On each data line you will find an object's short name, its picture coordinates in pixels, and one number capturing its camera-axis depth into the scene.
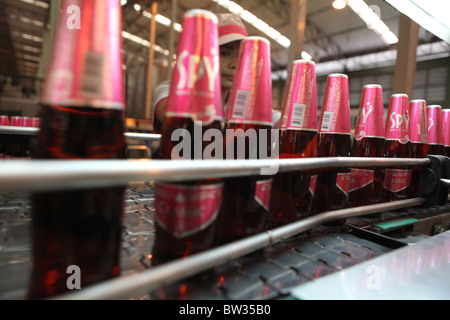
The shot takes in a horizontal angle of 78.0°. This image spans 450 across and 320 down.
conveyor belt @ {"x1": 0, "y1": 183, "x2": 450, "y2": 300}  0.39
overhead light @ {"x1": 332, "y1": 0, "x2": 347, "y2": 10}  2.05
